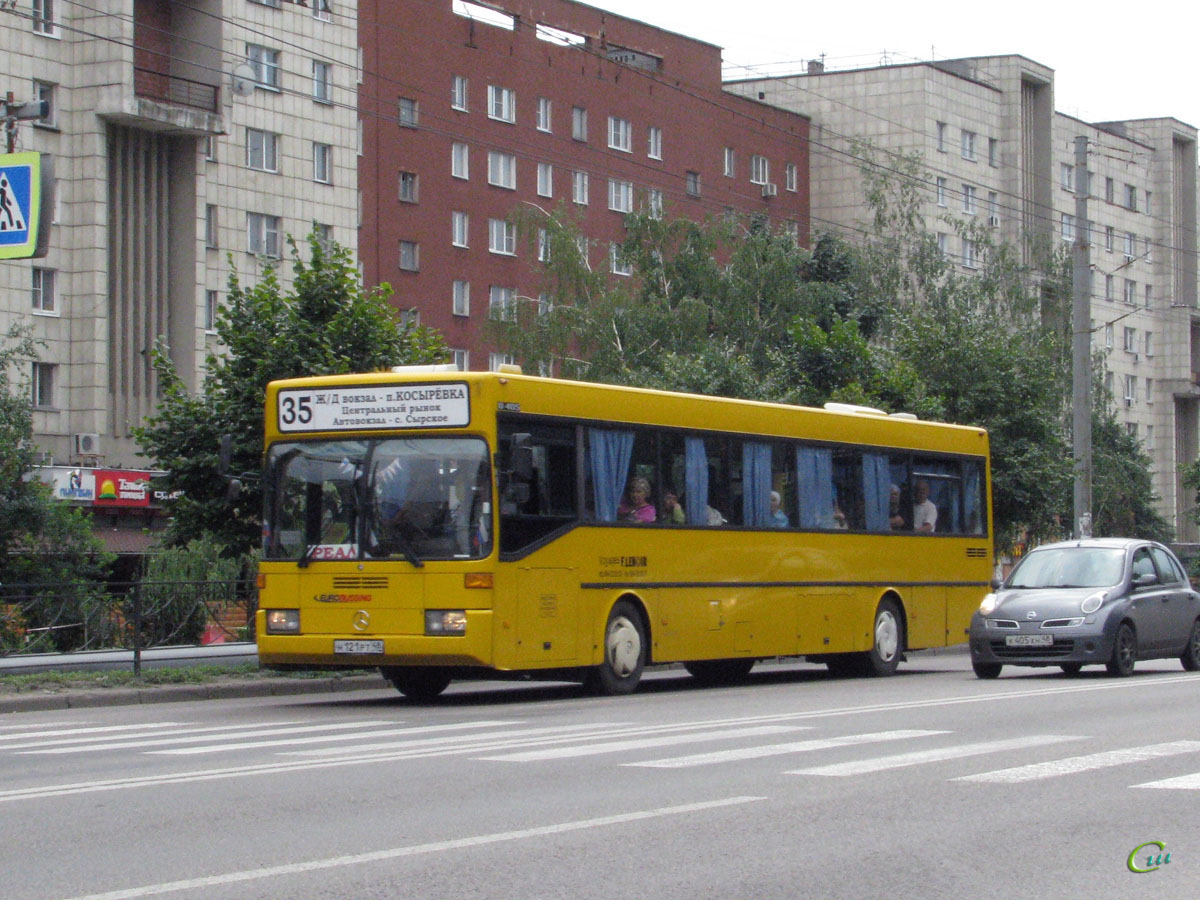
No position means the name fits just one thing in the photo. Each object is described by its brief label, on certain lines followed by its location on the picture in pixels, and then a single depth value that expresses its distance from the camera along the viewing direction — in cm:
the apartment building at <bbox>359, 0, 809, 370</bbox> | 5956
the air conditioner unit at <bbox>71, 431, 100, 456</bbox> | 4762
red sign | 4744
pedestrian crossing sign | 1941
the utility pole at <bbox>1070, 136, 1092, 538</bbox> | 3488
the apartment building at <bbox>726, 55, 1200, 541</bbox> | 8169
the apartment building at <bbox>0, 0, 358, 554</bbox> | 4766
